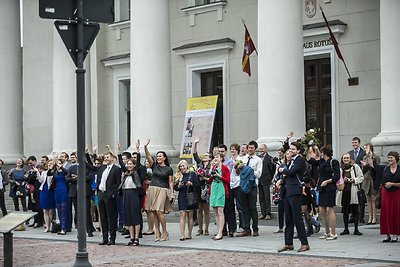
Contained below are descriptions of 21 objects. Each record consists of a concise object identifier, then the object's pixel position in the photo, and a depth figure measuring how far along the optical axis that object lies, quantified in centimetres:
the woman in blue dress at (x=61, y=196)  1828
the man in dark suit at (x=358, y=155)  1759
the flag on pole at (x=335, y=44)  2230
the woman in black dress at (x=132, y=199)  1538
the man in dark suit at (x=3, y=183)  2174
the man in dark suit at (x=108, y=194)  1564
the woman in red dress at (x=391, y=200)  1426
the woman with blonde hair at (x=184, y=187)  1579
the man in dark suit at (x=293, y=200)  1311
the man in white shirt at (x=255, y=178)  1595
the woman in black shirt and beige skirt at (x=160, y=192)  1577
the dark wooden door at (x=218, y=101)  2764
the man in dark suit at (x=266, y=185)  1878
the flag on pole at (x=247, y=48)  2419
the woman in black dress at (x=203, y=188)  1612
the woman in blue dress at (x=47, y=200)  1898
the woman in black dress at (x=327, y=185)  1484
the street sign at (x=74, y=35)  959
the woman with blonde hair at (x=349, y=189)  1577
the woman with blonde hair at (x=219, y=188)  1576
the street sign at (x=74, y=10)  945
